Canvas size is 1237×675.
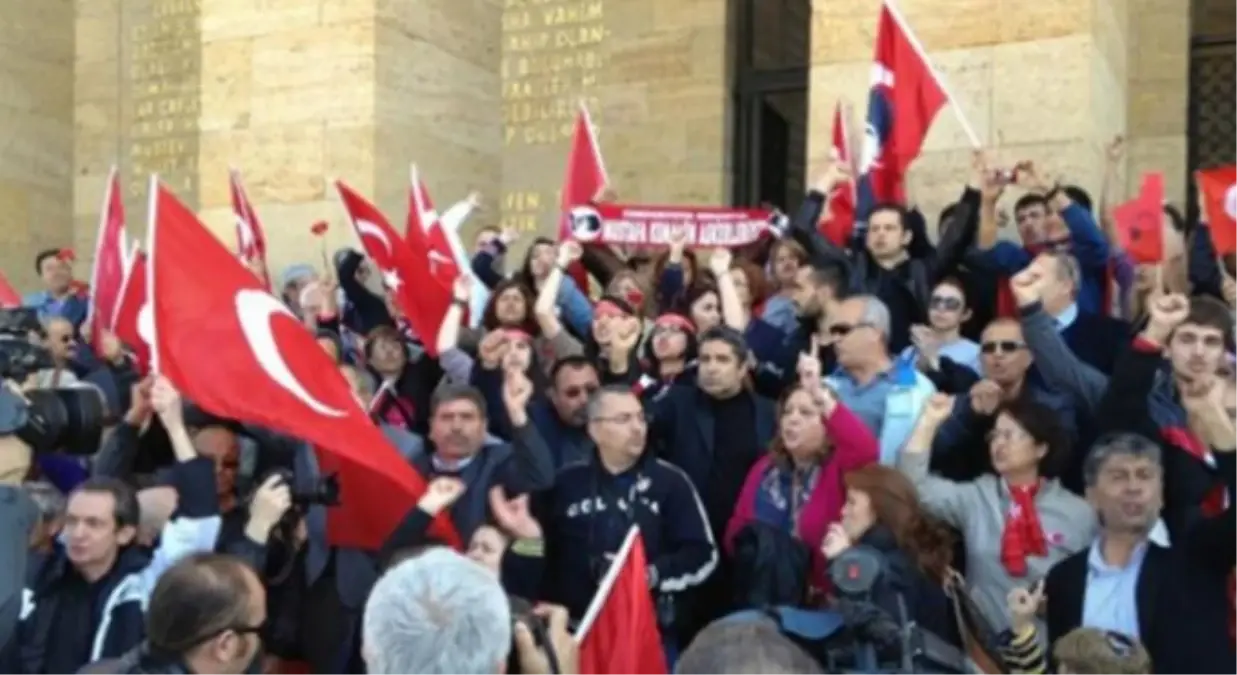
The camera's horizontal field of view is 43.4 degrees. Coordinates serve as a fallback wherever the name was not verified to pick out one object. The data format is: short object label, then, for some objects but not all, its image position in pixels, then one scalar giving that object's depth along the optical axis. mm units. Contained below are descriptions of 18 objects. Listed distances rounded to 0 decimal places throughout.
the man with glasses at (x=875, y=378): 5355
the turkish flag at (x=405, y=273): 7336
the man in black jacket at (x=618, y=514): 4887
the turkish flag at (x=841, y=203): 7602
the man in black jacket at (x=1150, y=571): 4016
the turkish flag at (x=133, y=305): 6825
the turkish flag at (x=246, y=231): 9516
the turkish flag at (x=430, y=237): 7738
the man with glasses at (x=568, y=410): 5840
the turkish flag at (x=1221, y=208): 6602
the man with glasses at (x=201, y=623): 2961
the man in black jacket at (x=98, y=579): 4184
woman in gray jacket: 4531
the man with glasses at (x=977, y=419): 5109
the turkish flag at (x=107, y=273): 7660
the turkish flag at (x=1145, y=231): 6406
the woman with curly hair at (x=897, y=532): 4250
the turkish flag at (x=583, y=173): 8664
